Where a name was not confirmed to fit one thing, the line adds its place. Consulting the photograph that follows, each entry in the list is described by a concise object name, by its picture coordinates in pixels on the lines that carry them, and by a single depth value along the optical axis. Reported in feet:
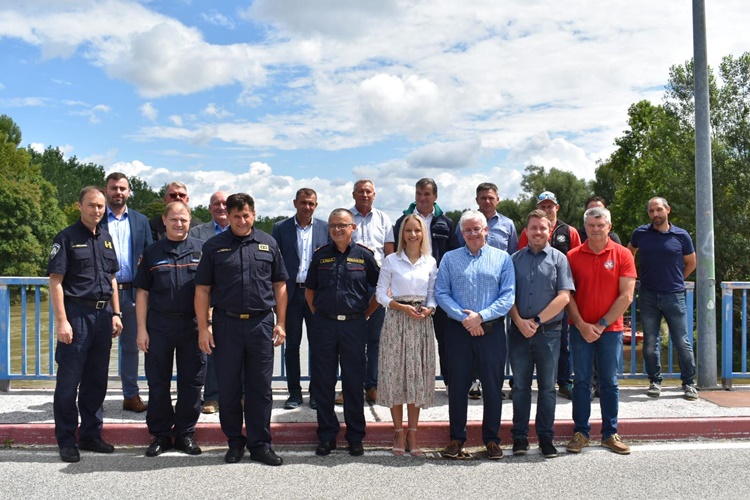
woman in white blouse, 17.53
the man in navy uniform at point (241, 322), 16.78
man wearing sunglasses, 21.36
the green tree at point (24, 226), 172.65
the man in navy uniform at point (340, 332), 17.65
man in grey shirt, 17.31
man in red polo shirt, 17.63
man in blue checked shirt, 17.15
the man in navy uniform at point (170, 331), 17.37
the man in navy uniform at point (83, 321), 17.17
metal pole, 24.17
